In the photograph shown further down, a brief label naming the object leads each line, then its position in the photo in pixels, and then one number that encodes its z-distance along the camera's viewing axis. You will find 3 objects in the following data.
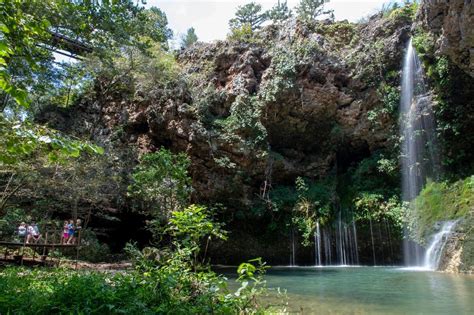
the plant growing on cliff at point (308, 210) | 16.56
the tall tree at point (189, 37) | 32.35
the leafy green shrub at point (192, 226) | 4.54
